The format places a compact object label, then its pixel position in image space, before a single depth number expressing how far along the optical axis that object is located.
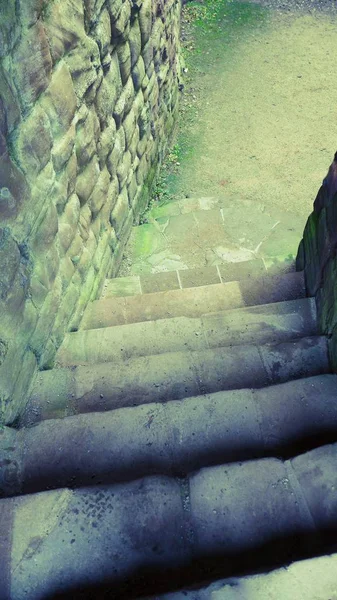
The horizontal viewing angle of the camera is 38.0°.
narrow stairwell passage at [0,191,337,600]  1.74
